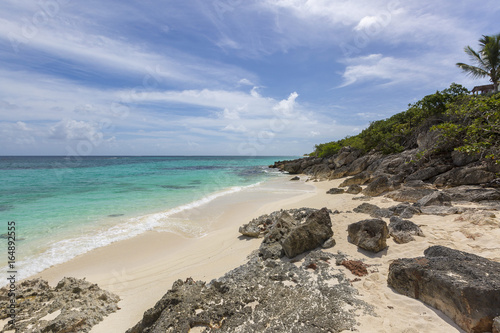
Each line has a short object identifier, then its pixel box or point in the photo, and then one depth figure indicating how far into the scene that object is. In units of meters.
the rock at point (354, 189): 15.73
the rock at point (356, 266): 5.27
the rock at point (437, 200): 9.28
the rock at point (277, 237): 6.63
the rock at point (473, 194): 9.27
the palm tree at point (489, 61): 23.61
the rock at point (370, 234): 6.13
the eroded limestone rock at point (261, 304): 3.92
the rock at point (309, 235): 6.48
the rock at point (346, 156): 29.16
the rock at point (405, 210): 8.37
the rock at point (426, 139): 17.22
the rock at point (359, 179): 18.11
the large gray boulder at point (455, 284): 3.34
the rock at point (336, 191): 16.66
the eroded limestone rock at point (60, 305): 4.49
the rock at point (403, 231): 6.35
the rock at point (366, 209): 9.45
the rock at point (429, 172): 14.10
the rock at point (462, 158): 13.09
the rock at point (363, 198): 12.98
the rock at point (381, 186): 13.68
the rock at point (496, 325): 3.05
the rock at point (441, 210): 8.28
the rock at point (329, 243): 6.72
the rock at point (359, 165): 24.69
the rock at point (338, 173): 26.73
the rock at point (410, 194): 11.10
